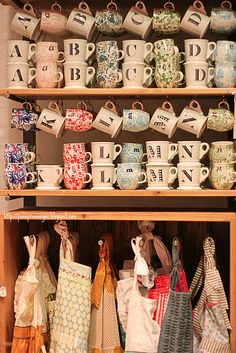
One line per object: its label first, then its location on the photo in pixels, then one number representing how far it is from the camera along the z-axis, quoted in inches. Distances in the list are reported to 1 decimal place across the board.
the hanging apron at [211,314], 65.2
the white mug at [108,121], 69.9
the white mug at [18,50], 69.9
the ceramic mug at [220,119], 67.6
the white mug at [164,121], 69.1
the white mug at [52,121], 70.7
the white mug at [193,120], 69.0
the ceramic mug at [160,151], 68.5
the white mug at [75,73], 68.9
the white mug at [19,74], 69.9
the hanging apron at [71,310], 66.7
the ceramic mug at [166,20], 67.9
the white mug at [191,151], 68.5
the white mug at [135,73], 68.0
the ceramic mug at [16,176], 70.0
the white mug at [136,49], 68.0
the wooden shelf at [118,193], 66.5
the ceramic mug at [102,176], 69.2
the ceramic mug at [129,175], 68.1
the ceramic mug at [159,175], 68.3
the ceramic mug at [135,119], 68.6
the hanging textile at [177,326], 64.8
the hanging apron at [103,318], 69.2
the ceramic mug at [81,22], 69.7
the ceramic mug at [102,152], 69.2
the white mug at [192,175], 68.3
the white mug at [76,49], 68.8
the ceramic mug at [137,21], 69.1
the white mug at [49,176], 70.7
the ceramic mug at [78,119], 69.6
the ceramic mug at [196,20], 68.4
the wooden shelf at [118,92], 66.8
